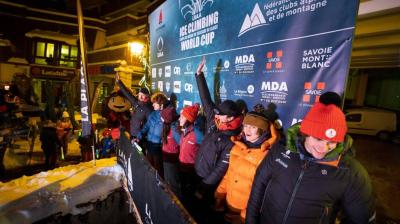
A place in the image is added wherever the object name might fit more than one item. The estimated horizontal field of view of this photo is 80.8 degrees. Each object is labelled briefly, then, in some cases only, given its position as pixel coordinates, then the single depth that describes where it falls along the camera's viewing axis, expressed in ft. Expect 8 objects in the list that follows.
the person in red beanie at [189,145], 12.55
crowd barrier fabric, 6.06
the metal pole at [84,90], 16.69
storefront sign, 70.85
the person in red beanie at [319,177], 6.16
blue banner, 7.80
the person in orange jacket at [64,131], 26.30
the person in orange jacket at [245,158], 8.47
